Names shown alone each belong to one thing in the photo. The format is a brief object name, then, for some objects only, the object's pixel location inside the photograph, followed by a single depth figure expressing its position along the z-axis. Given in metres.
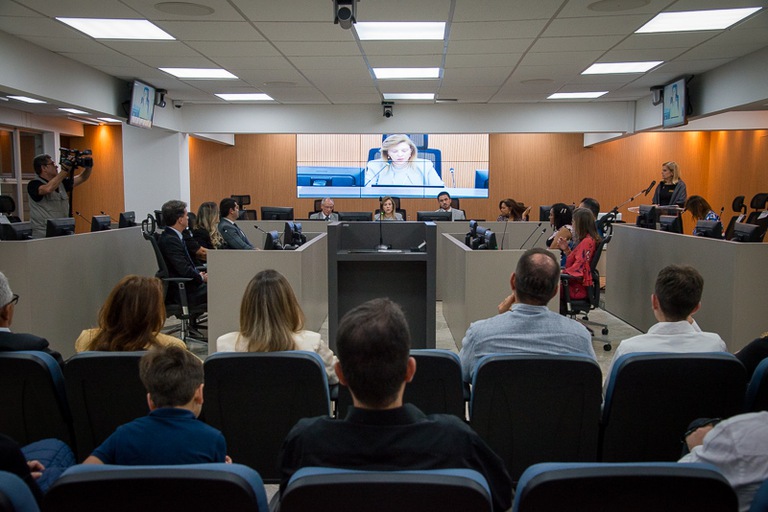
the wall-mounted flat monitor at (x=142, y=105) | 7.74
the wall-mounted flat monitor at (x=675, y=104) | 7.54
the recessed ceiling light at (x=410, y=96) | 8.87
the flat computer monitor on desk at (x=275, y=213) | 8.97
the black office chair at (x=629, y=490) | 1.20
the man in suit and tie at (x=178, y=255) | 5.53
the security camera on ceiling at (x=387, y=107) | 9.75
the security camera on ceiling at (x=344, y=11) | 4.21
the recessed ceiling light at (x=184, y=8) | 4.46
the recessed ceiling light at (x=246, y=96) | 8.90
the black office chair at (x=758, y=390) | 2.18
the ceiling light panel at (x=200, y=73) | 7.06
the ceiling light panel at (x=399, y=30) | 5.06
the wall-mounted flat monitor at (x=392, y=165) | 12.62
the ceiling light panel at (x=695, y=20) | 4.68
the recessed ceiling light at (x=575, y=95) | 8.84
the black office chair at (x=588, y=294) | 5.78
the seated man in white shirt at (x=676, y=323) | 2.55
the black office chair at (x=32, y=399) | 2.22
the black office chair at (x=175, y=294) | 5.43
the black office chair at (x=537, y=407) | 2.21
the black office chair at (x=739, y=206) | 10.45
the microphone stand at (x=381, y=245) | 5.88
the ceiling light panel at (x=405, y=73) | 7.00
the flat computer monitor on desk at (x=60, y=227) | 5.12
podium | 5.05
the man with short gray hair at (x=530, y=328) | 2.47
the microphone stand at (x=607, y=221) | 7.08
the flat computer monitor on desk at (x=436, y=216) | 8.51
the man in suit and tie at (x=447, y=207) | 9.37
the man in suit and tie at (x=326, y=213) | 8.88
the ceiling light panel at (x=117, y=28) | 4.98
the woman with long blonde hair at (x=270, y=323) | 2.54
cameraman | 6.03
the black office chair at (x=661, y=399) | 2.20
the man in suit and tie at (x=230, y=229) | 6.12
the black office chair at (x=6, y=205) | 8.61
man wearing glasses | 2.40
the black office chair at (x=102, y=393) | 2.29
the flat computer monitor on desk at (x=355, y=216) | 8.15
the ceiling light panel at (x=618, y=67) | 6.66
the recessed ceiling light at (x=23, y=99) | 8.83
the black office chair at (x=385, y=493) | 1.15
